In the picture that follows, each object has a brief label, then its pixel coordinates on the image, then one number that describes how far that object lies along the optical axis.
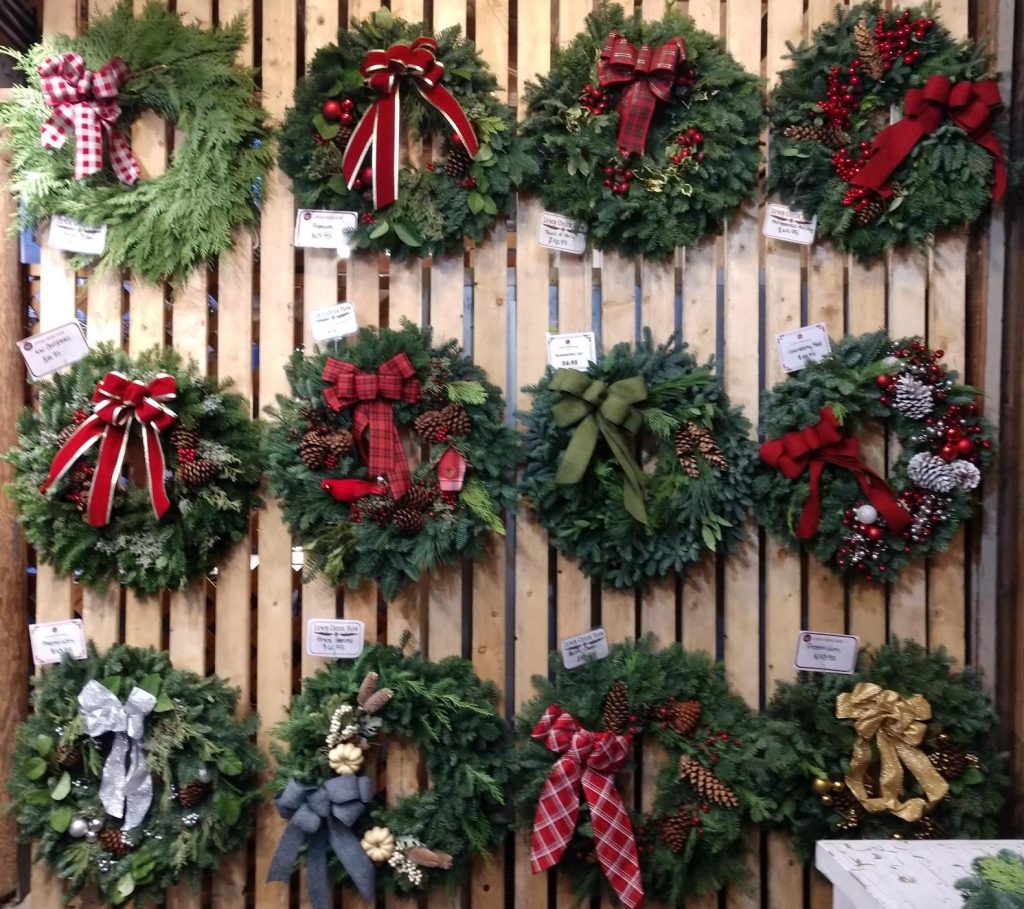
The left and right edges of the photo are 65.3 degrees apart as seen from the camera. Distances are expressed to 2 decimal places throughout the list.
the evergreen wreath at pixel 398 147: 2.36
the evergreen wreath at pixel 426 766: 2.19
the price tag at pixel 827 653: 2.40
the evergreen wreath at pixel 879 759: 2.21
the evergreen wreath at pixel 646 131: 2.34
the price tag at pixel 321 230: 2.42
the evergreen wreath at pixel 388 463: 2.28
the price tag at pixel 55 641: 2.39
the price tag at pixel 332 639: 2.39
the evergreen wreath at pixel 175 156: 2.38
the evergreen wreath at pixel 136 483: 2.29
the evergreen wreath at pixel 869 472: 2.29
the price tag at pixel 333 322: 2.43
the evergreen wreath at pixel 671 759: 2.21
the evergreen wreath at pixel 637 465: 2.28
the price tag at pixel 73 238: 2.42
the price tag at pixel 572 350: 2.42
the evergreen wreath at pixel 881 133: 2.33
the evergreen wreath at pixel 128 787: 2.20
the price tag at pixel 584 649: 2.38
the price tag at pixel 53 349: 2.41
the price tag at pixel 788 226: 2.44
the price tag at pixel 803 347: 2.44
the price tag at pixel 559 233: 2.43
